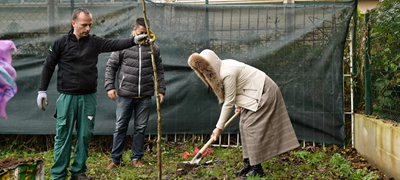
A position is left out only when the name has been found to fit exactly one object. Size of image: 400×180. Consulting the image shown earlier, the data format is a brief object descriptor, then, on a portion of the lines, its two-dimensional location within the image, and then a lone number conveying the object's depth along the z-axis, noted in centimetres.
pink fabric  220
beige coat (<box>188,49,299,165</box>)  384
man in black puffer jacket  462
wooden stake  251
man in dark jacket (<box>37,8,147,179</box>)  386
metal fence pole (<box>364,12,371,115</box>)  489
